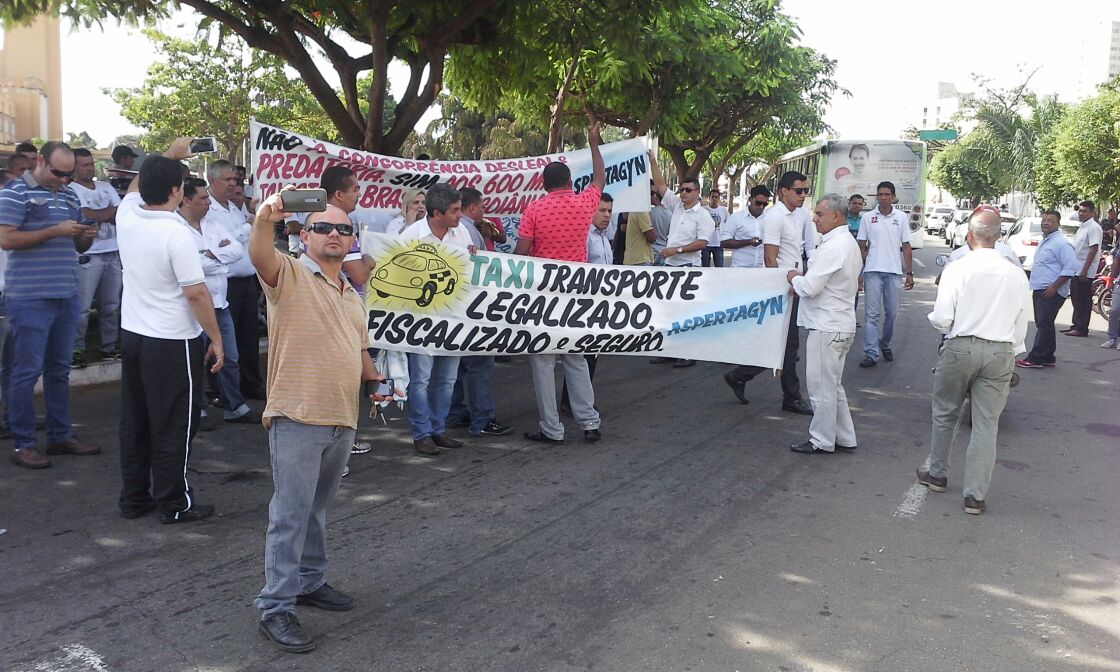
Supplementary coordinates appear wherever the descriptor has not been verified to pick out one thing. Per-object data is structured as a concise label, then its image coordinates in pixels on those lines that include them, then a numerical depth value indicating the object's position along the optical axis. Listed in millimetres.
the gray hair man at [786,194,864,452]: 6859
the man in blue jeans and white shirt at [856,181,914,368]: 10852
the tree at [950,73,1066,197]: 39250
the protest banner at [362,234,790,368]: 6809
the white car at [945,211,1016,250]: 40812
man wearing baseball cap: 8453
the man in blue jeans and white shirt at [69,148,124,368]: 8867
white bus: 24391
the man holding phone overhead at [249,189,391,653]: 3760
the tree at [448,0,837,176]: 12328
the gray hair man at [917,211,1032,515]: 5781
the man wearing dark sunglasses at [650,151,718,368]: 10188
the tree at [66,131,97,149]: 70375
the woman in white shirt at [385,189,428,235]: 7355
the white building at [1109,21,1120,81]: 155550
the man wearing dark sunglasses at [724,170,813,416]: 8367
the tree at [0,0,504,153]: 10906
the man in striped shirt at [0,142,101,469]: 6137
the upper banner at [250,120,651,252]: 8500
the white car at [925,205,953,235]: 56169
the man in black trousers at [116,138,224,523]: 5137
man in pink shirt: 7172
